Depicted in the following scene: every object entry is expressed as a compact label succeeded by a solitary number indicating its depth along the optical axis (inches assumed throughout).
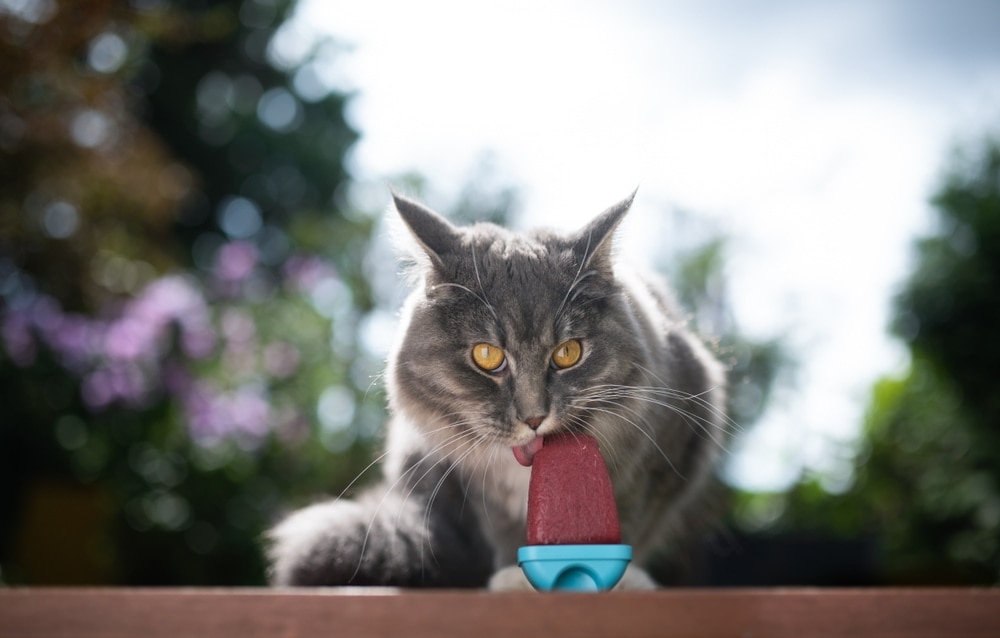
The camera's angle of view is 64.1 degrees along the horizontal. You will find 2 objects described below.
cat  47.4
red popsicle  37.8
